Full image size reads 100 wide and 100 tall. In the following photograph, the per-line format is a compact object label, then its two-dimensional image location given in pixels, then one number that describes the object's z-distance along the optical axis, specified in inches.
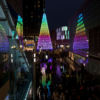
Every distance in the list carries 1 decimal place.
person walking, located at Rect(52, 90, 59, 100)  280.3
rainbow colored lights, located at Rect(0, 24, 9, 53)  136.9
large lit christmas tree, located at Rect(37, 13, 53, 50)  1133.1
